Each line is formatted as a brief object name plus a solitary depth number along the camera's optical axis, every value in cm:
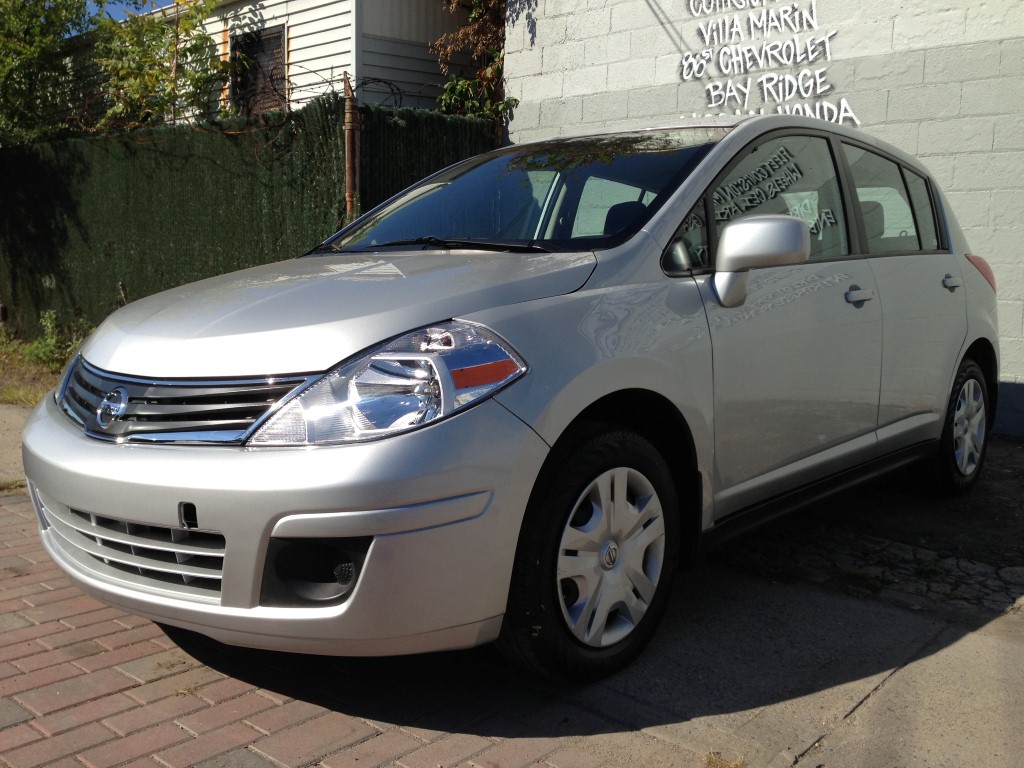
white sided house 1107
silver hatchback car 259
